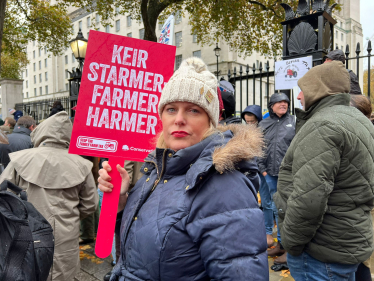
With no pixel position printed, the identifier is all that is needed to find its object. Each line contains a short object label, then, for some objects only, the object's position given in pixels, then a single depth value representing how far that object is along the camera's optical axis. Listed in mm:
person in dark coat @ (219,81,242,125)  3284
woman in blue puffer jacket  1117
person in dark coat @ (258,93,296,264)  4465
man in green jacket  1943
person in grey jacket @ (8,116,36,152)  5902
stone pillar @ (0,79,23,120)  15695
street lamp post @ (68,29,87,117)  7832
